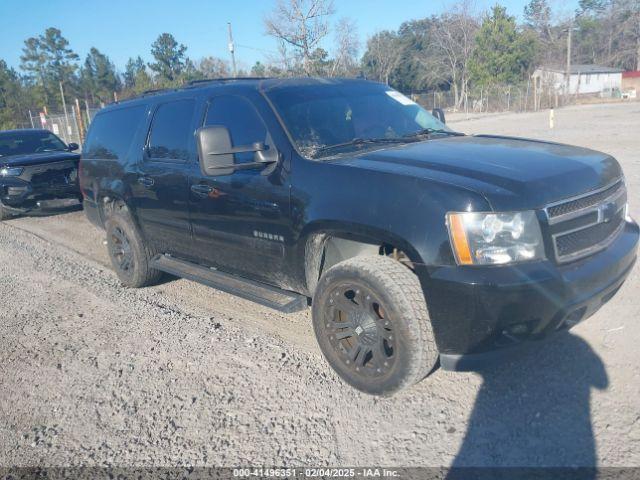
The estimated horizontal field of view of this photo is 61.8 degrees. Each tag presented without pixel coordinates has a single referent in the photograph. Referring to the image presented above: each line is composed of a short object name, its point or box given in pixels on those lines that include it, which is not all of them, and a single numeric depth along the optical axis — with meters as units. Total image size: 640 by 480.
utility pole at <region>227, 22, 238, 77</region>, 32.88
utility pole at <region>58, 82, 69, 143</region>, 23.86
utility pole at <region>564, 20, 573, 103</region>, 44.31
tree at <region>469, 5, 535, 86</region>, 50.97
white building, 57.38
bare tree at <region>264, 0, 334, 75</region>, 31.77
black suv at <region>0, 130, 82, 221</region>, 9.47
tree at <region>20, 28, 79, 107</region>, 61.94
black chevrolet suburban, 2.77
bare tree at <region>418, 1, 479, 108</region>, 56.41
